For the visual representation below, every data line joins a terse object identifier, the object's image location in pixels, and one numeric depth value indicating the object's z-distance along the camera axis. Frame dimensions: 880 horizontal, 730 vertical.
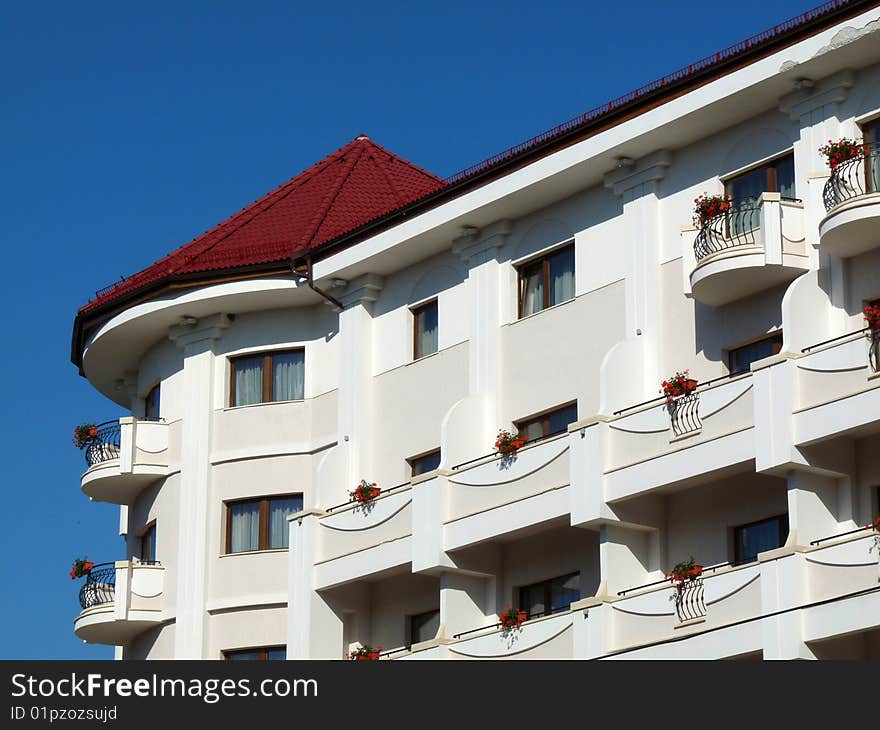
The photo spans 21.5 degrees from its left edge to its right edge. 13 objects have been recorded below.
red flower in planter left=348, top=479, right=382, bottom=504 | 43.56
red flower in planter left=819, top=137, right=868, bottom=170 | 36.47
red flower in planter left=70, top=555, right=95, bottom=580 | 48.62
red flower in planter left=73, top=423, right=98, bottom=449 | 49.56
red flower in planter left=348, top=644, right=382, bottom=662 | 42.66
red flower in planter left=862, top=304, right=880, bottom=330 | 34.66
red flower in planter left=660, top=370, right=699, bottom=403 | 37.56
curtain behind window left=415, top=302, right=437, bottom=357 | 45.22
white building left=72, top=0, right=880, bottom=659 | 36.09
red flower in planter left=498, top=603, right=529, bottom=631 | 39.62
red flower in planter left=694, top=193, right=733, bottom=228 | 38.16
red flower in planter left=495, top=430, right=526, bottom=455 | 40.78
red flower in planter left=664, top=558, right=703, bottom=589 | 36.25
